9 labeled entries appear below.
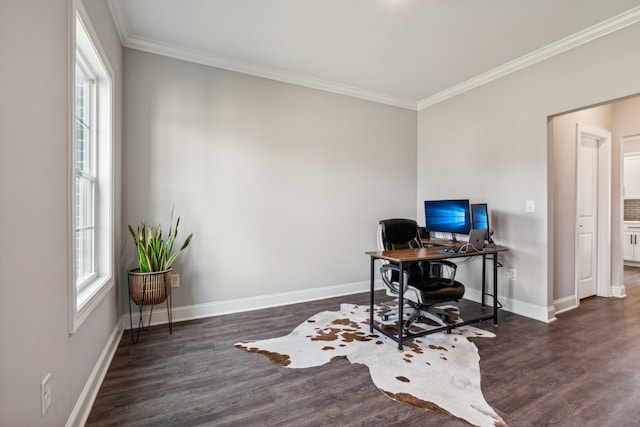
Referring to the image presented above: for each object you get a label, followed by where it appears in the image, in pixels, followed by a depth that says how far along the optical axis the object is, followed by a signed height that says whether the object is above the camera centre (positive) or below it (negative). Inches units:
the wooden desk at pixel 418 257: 95.2 -14.5
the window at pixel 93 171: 75.5 +12.1
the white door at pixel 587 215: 147.9 -1.0
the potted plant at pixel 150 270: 101.1 -20.0
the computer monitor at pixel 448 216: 133.5 -1.5
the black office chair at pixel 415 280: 102.3 -25.4
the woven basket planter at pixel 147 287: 100.7 -25.0
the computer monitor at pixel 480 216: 126.9 -1.4
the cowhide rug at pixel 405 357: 70.6 -43.5
